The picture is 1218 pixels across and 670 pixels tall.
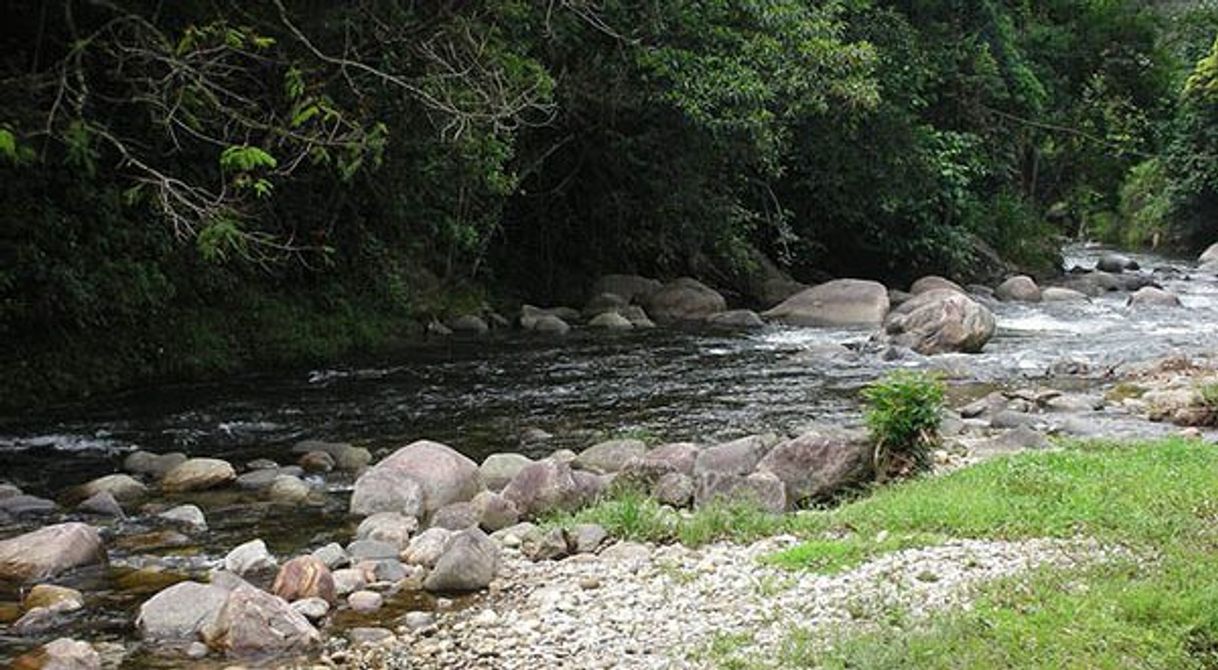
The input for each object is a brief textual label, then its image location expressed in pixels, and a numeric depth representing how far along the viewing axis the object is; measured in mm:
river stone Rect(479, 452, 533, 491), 10281
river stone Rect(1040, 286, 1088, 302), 24875
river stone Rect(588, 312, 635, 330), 20516
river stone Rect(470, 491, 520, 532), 9133
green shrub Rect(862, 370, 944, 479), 9766
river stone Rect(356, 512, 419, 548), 8641
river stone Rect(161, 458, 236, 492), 10305
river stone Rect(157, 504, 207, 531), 9117
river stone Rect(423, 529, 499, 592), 7547
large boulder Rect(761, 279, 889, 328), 21578
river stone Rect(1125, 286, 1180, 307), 23044
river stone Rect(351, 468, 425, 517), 9516
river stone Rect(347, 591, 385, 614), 7297
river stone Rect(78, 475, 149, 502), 9891
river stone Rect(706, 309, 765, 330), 21069
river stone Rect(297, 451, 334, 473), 11047
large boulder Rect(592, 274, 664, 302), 23156
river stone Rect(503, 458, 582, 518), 9266
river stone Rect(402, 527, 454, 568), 8125
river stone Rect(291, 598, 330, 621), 7075
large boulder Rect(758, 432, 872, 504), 9422
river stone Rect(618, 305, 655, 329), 20922
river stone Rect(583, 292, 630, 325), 21984
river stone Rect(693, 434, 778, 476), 9812
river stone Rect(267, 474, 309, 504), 9961
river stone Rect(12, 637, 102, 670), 6238
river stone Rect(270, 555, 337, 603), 7340
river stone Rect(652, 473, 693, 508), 9188
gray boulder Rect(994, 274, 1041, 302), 24938
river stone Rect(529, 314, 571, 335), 20112
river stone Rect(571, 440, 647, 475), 10445
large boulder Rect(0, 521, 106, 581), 7801
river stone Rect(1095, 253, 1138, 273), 32125
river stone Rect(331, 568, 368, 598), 7551
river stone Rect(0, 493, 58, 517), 9414
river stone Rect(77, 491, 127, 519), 9438
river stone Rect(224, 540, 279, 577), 7961
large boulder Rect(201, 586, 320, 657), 6590
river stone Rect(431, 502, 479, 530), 9094
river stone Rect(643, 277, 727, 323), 22531
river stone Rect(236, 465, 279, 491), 10273
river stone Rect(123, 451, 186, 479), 10703
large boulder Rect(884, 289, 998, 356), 17750
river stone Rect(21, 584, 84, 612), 7219
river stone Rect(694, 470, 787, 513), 8758
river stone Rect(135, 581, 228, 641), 6828
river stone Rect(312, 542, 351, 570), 8000
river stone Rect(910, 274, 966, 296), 24475
